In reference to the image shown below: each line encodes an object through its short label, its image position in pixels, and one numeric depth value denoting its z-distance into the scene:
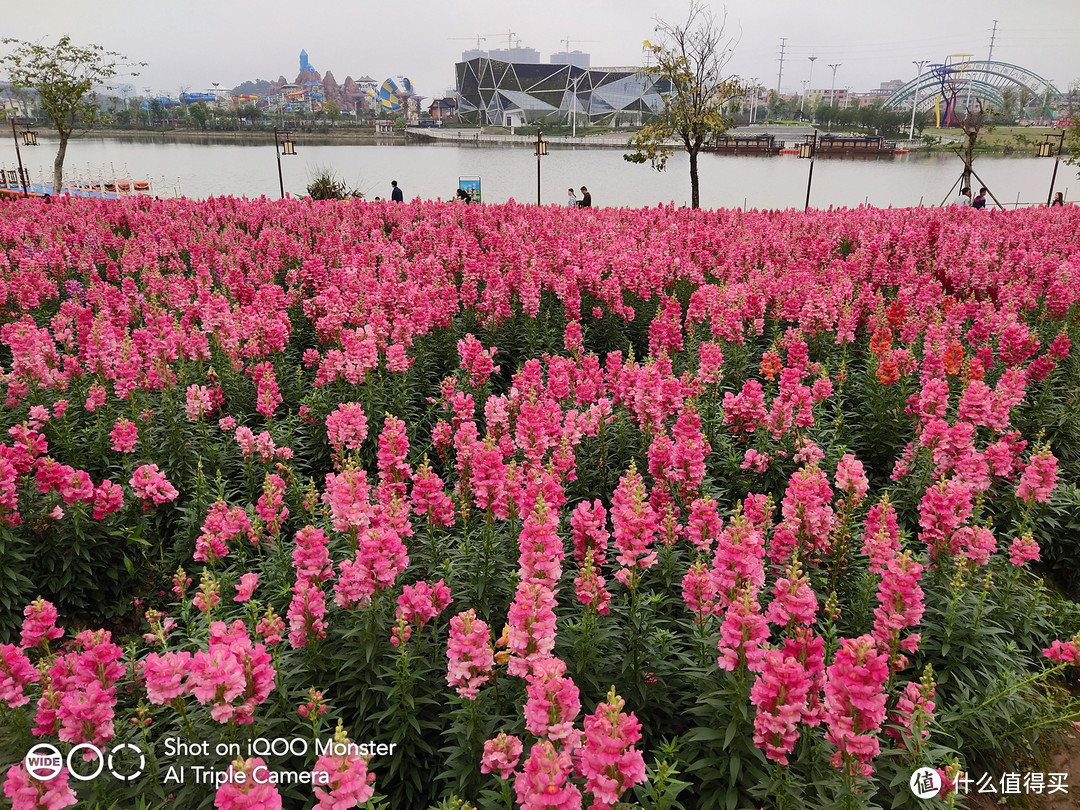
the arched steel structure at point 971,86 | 139.88
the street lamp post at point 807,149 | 28.47
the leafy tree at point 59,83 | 29.95
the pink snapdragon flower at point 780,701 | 2.58
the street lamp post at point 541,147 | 29.01
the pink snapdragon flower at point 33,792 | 2.39
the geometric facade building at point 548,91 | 152.75
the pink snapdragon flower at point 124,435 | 5.64
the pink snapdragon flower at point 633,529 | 3.43
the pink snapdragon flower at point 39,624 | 3.19
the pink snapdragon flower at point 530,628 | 2.75
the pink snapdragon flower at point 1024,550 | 4.11
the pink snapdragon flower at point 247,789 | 2.17
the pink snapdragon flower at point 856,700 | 2.52
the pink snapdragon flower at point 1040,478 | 4.37
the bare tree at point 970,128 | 27.56
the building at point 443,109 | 170.62
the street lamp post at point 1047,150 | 31.57
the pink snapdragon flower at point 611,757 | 2.21
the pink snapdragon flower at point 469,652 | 2.88
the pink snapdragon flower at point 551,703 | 2.42
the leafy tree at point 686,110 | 24.39
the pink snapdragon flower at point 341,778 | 2.21
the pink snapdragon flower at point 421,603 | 3.40
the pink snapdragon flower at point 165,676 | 2.66
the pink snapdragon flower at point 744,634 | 2.79
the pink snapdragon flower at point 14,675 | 2.89
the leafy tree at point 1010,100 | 119.93
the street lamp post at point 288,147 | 28.11
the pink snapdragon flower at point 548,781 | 2.18
